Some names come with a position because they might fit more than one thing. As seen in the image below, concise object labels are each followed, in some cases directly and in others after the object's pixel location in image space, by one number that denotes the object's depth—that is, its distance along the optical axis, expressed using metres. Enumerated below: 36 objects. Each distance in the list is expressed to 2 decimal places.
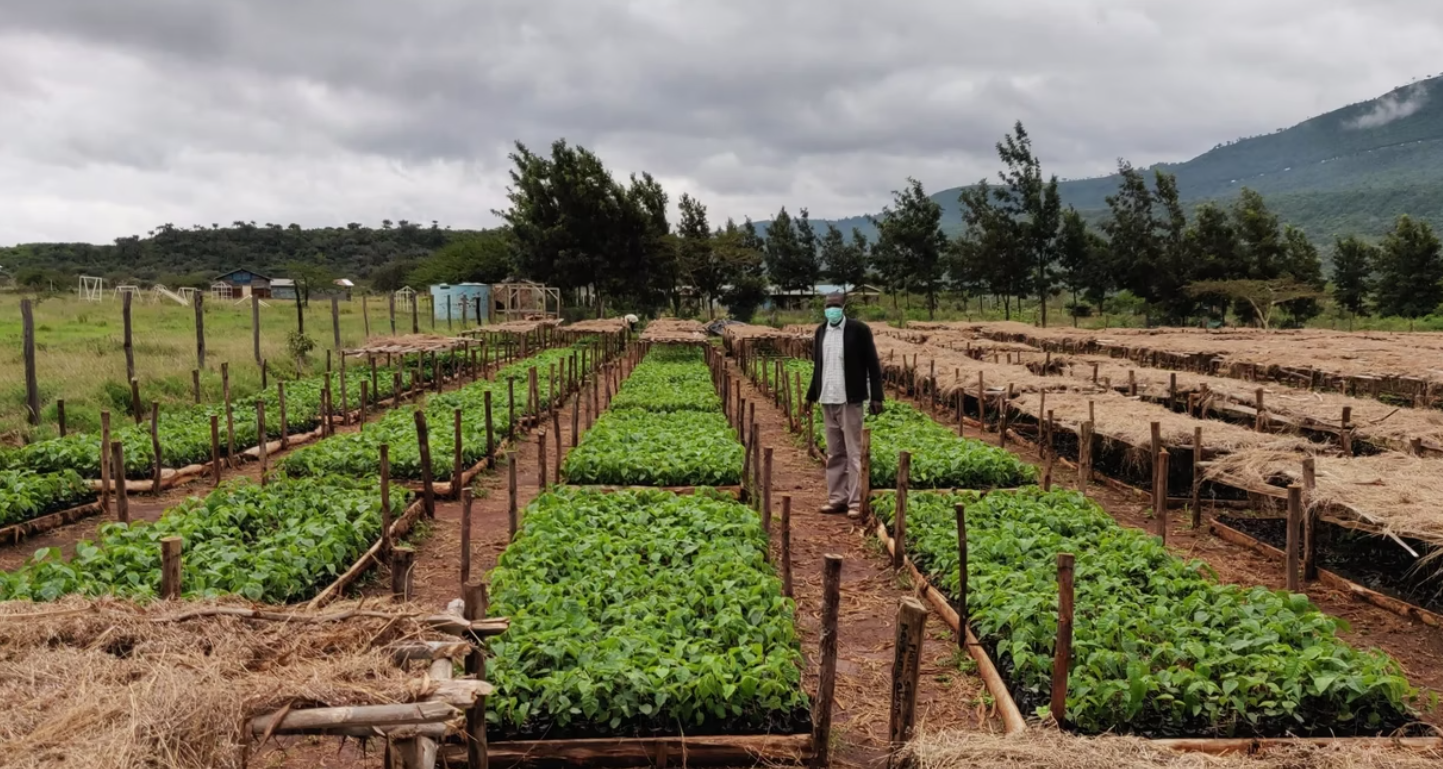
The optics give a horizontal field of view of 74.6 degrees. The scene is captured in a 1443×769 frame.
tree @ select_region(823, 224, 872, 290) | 66.19
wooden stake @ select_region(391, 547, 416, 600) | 4.72
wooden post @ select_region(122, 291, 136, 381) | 16.62
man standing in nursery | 9.98
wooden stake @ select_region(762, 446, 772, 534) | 8.18
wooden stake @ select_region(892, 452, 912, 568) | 7.86
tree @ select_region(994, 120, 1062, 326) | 46.94
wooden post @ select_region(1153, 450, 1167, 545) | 8.61
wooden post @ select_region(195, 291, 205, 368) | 19.57
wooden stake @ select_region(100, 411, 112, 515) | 9.36
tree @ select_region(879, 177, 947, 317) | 52.38
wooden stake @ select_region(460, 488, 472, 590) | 6.66
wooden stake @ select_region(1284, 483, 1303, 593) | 7.33
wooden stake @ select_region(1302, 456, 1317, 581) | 7.79
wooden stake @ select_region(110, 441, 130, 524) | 8.36
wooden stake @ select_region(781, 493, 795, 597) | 6.74
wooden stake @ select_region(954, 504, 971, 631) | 6.08
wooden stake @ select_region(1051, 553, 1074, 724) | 4.70
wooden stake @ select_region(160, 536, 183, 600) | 4.97
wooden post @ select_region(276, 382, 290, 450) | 13.86
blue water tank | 54.22
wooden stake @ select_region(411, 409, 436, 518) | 9.95
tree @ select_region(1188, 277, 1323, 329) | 40.81
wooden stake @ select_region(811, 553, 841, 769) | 4.59
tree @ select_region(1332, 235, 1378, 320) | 47.62
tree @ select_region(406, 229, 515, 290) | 62.47
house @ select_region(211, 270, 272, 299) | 64.88
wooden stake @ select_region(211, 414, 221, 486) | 11.27
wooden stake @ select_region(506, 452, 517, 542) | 8.57
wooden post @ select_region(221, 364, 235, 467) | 12.27
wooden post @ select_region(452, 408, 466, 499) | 10.62
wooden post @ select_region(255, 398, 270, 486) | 11.70
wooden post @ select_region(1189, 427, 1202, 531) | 9.58
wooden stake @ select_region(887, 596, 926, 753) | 4.20
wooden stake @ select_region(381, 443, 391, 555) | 8.19
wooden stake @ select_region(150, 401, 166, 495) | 10.94
